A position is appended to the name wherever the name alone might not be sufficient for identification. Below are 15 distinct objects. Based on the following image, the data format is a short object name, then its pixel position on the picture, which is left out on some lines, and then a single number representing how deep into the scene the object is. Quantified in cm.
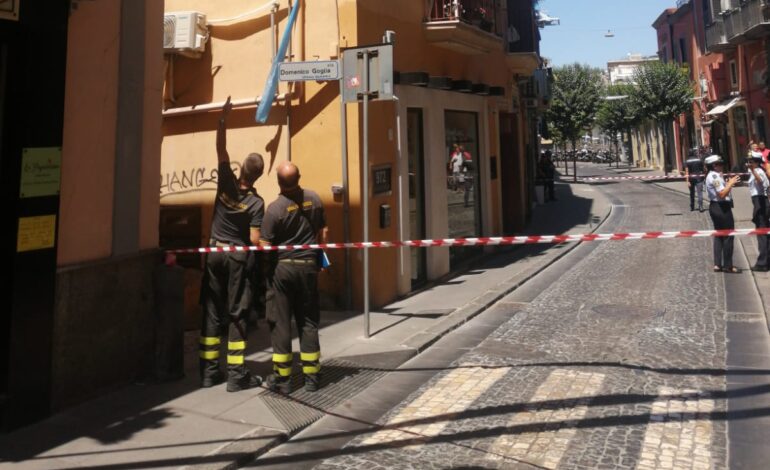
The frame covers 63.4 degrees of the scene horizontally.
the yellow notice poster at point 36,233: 434
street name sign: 703
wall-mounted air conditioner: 880
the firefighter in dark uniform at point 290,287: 520
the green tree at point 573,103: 3750
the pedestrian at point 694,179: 1714
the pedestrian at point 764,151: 1553
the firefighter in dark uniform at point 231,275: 530
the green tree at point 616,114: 4321
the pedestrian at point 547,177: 2353
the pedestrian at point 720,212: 961
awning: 2938
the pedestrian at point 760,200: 977
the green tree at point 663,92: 3534
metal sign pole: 674
